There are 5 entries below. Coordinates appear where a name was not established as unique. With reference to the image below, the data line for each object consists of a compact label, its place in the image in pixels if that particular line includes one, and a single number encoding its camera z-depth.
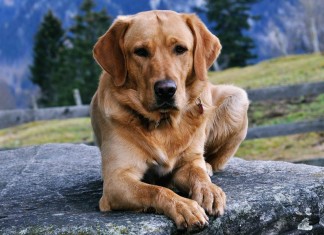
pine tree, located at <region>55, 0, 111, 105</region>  34.66
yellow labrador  3.13
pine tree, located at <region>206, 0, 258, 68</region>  40.47
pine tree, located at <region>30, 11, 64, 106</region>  42.53
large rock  2.87
